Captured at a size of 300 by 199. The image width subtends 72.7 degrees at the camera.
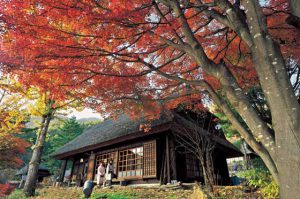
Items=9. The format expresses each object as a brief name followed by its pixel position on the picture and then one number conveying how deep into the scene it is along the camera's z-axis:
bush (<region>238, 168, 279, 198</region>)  5.45
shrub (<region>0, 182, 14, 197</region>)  12.54
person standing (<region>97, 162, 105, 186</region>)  11.55
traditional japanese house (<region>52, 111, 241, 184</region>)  10.23
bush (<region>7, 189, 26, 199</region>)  10.58
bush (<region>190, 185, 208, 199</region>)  5.67
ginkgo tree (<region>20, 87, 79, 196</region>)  11.17
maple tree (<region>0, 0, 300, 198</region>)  2.83
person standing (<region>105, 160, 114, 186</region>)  11.59
